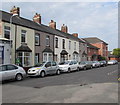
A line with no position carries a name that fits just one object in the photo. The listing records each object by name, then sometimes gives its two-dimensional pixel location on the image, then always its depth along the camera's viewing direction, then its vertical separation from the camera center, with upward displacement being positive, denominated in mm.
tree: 76794 +2948
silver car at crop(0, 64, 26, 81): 10609 -1180
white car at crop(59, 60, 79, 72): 18312 -1149
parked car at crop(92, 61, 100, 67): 28441 -1382
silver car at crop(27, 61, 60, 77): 13773 -1238
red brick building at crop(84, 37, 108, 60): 59172 +5768
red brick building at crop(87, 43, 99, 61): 42406 +1408
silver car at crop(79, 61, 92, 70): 22791 -1275
